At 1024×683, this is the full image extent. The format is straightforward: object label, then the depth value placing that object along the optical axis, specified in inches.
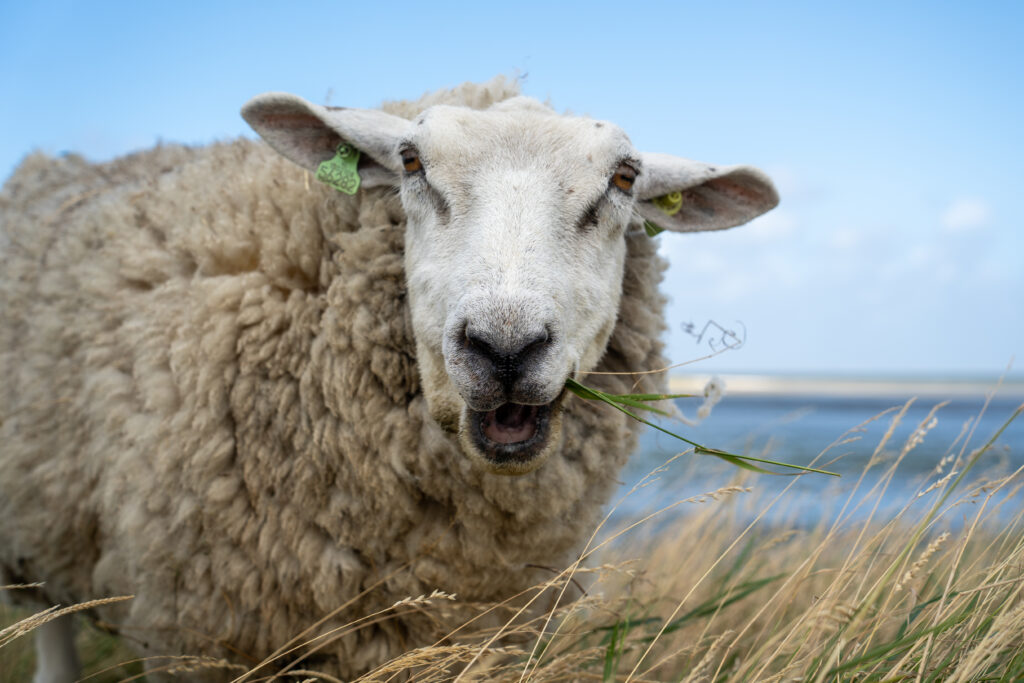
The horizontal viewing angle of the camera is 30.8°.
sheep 44.9
